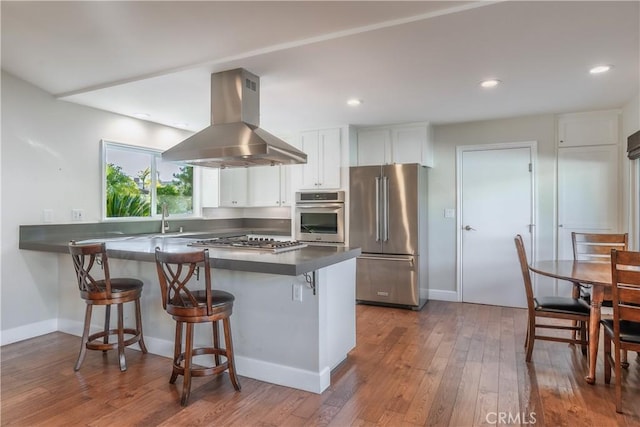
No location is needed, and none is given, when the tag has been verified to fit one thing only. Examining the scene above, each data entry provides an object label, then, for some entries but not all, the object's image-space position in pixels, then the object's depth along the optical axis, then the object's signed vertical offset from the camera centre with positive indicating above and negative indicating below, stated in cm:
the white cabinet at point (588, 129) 419 +93
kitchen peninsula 243 -71
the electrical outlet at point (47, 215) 362 -3
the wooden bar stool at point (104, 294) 270 -61
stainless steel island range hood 279 +61
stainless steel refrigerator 446 -26
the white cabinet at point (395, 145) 474 +87
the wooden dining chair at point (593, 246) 334 -33
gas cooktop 276 -26
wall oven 486 -7
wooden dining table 247 -53
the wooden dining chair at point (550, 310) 278 -75
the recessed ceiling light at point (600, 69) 291 +112
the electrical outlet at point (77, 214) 387 -3
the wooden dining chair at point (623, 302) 216 -55
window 432 +36
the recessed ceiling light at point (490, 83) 323 +112
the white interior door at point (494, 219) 455 -11
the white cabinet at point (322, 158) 489 +70
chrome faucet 454 -11
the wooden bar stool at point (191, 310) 224 -61
